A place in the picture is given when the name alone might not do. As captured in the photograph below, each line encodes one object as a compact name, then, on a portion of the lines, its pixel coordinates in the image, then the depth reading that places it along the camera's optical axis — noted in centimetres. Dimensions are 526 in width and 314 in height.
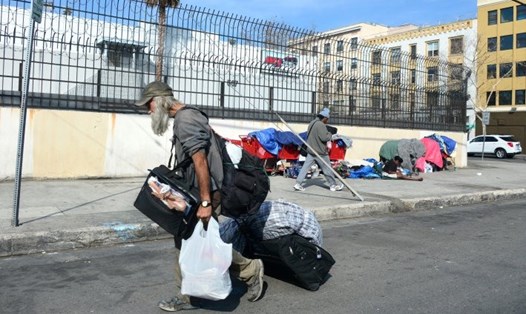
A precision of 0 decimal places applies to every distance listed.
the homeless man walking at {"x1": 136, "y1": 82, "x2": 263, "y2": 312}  347
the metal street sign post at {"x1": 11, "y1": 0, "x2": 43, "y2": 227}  601
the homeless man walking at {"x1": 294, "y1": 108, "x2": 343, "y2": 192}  1023
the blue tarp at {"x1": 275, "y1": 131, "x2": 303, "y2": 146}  1278
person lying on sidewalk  1339
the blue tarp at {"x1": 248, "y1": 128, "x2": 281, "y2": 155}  1255
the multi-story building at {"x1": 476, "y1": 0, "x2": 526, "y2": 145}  4825
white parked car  3319
